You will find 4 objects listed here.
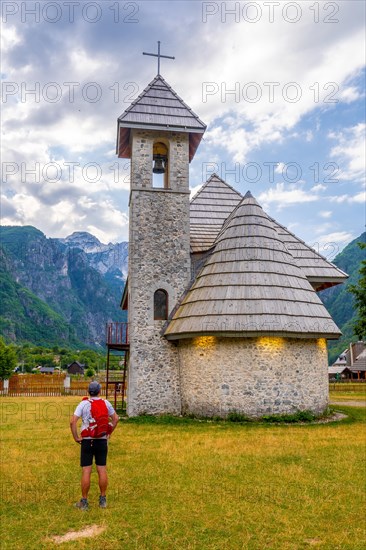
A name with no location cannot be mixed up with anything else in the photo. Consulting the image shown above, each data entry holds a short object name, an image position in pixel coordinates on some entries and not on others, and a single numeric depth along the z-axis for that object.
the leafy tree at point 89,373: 65.38
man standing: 5.66
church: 13.53
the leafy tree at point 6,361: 38.31
